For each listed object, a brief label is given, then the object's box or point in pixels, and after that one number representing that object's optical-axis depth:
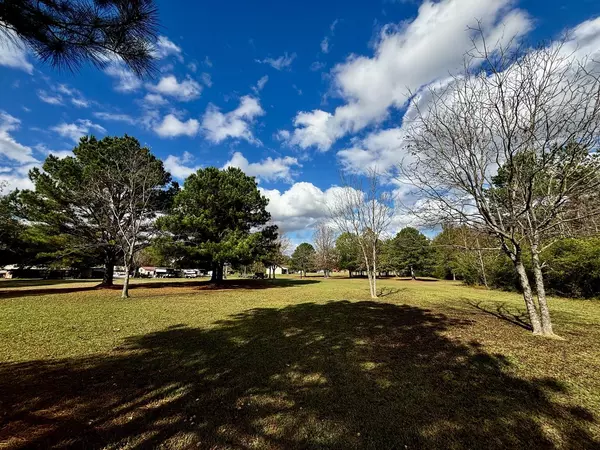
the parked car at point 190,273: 60.62
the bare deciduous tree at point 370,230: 15.05
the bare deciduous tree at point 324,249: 49.78
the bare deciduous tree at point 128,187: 14.10
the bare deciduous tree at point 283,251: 42.08
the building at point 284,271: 71.90
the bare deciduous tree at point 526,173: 5.14
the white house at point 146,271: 63.25
